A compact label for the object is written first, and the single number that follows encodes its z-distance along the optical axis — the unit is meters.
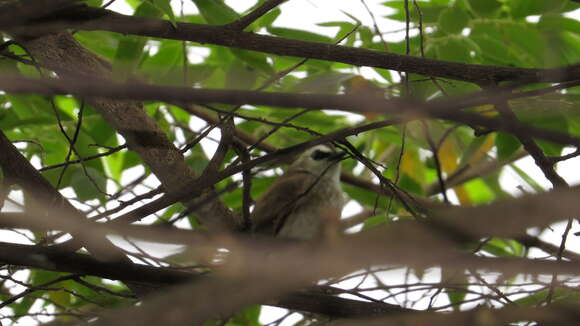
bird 6.54
